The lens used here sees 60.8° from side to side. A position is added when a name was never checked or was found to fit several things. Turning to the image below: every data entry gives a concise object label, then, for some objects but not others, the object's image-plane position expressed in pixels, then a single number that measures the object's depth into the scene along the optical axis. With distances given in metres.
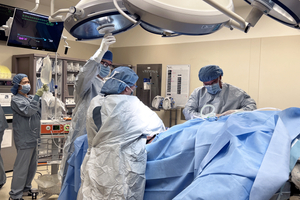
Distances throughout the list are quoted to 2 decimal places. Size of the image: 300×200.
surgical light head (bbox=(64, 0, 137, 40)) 1.00
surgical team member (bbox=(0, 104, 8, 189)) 3.28
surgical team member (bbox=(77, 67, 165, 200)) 1.60
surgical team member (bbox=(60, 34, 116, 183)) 2.41
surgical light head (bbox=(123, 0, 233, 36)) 0.79
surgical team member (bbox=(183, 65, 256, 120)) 2.80
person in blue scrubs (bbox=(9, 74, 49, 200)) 3.10
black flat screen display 2.91
